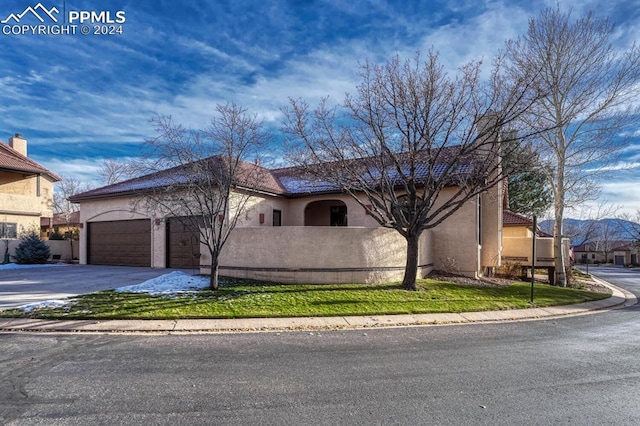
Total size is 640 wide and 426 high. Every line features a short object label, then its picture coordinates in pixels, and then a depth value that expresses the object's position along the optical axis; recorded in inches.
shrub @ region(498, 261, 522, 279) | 762.8
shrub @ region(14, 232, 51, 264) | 861.8
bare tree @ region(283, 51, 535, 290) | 494.0
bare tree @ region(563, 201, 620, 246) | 1352.5
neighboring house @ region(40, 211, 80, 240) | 1574.8
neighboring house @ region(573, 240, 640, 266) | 2930.6
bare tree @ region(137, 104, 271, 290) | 470.3
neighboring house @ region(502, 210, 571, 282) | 765.9
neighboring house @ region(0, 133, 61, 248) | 932.0
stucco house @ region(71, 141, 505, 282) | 543.5
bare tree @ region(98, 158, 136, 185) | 478.4
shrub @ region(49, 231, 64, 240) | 1036.5
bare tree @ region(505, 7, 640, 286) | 667.4
